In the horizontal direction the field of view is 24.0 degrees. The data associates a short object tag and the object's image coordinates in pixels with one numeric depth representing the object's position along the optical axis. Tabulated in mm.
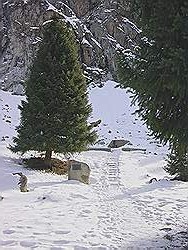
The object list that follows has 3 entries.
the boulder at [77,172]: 15984
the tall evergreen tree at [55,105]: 17672
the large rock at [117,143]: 31078
